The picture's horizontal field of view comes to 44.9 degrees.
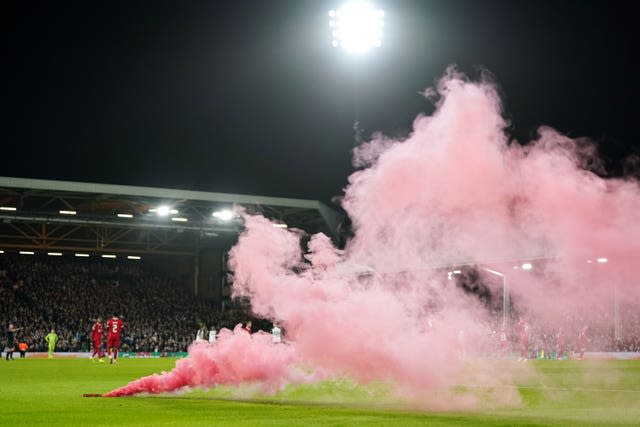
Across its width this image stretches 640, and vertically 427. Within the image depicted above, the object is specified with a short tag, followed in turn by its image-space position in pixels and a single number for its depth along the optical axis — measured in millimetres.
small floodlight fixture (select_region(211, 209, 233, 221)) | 52441
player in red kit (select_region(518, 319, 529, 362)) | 41919
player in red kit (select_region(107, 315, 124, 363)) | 39750
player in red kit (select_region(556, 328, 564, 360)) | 50816
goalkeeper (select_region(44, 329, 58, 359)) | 50000
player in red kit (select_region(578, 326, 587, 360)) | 46094
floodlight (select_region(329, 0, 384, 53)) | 25391
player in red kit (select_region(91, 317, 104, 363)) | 42406
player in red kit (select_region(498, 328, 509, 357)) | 39881
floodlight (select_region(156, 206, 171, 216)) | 50938
